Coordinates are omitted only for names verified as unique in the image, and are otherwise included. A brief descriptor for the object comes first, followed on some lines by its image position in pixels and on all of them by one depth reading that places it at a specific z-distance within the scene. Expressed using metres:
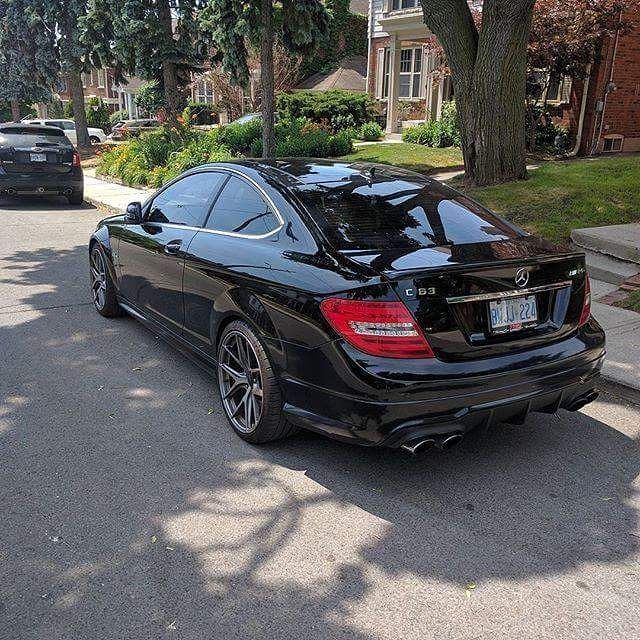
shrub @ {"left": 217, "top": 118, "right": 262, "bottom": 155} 18.41
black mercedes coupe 3.21
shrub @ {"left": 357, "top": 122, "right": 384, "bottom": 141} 23.39
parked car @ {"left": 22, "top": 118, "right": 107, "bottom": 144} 32.84
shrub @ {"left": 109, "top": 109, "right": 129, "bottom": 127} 48.53
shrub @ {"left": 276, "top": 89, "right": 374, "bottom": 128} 25.52
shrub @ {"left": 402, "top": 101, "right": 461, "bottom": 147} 19.03
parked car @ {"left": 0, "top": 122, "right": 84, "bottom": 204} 13.40
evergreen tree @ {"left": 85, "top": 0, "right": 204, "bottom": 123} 19.92
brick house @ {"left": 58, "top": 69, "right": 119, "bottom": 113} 62.94
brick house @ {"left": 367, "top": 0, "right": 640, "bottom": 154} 17.62
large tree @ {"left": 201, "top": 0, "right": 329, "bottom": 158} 15.66
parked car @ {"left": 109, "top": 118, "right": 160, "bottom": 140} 34.47
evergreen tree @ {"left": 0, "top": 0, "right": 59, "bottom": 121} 27.48
